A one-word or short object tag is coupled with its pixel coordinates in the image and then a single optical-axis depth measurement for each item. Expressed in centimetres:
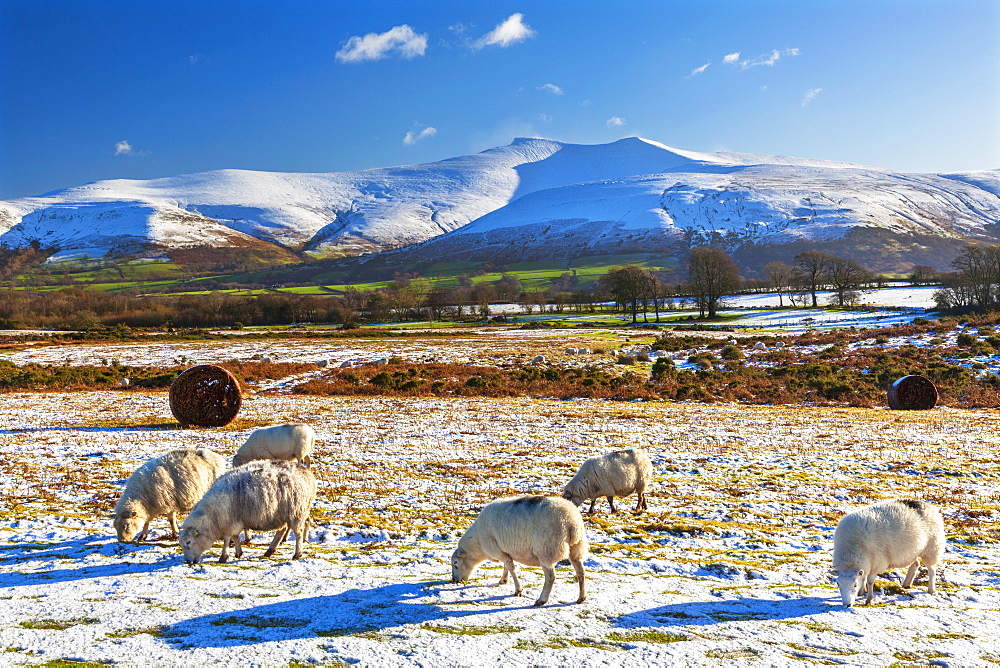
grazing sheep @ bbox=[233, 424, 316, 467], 1429
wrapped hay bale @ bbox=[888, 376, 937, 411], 2809
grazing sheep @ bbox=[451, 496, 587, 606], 760
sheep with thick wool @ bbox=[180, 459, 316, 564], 870
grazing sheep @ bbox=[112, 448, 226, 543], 958
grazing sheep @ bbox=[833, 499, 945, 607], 769
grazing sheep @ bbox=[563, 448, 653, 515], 1173
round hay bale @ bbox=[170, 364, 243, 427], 2161
